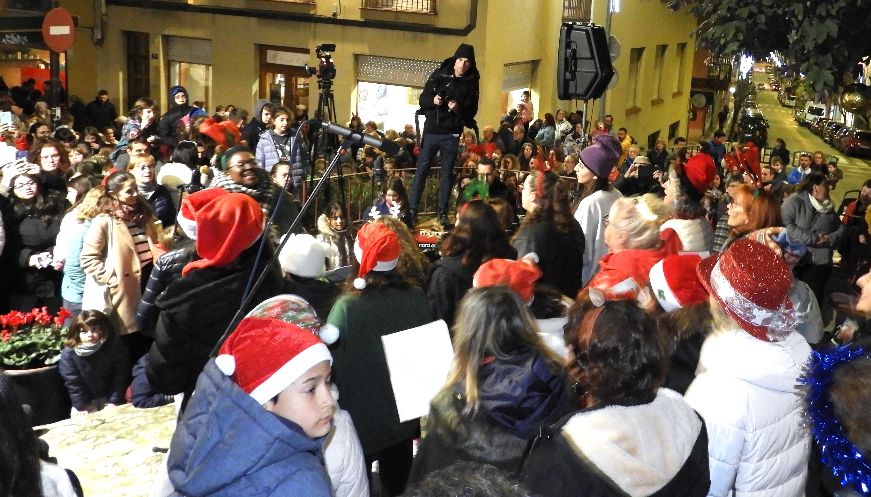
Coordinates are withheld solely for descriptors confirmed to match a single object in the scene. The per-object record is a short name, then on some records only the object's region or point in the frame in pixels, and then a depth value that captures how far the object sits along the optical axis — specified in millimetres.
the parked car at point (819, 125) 42844
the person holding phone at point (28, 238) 7578
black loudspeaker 11109
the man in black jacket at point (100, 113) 18500
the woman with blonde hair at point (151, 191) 7785
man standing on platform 10180
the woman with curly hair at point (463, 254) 4992
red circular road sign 15938
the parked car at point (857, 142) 34906
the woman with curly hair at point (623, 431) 2893
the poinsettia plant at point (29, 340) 6309
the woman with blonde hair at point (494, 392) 3447
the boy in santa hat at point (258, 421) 2465
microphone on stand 4602
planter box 6266
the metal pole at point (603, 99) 13004
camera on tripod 9477
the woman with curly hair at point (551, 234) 5859
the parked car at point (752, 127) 35559
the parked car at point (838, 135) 36719
